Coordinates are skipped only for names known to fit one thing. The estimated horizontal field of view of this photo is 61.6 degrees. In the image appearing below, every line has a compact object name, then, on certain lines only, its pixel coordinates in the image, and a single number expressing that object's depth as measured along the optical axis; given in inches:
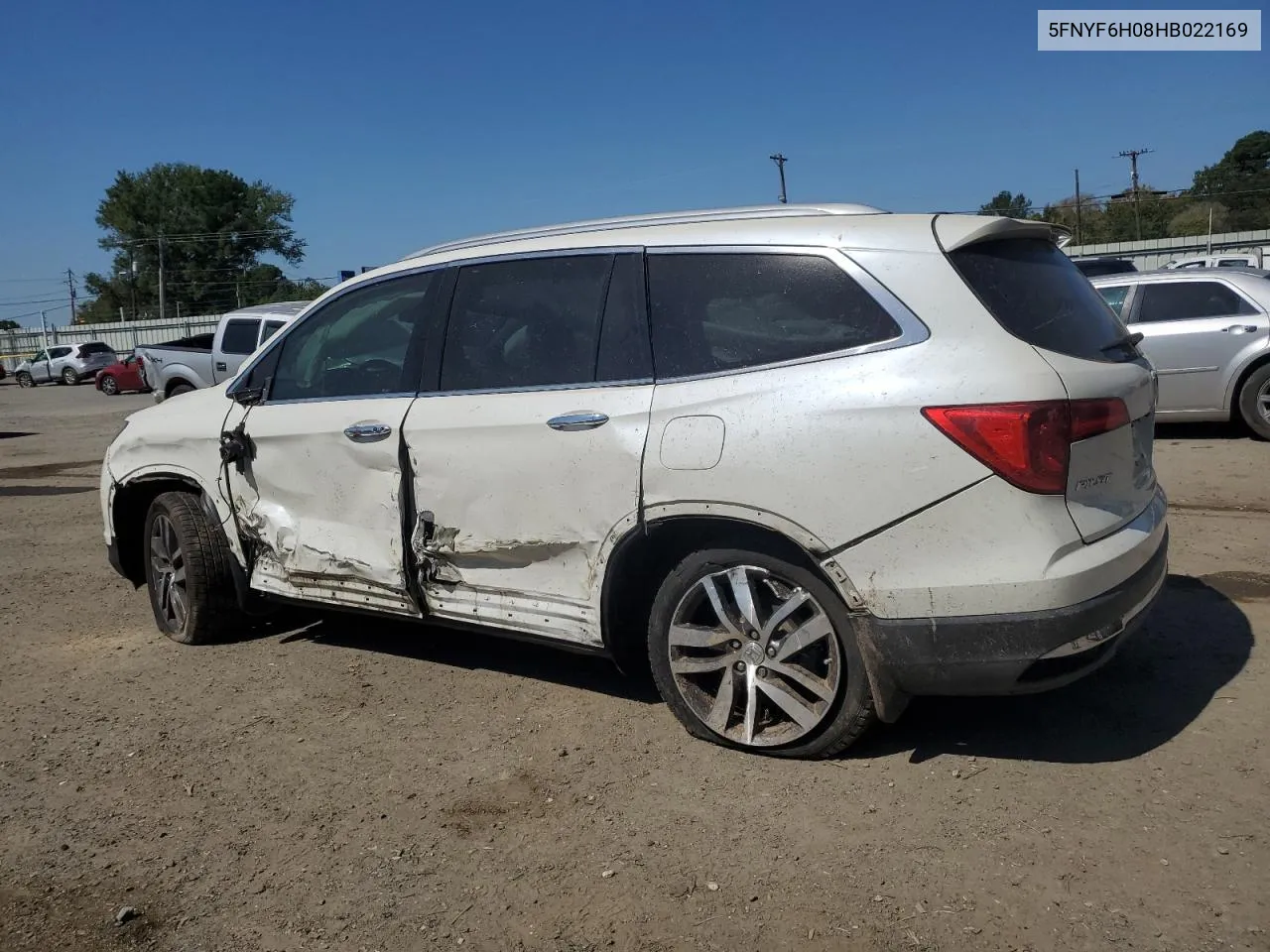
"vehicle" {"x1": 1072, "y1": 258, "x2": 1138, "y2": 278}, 689.0
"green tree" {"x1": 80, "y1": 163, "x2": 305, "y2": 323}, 2930.6
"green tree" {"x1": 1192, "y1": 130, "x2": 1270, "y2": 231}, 2691.9
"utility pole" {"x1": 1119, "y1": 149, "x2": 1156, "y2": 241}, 2811.3
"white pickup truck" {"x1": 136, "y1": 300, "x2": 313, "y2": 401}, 622.8
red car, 1242.0
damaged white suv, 124.5
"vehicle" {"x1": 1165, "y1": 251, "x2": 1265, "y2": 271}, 992.2
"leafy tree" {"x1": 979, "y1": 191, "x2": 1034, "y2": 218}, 2987.7
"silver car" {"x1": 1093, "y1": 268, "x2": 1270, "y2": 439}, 391.9
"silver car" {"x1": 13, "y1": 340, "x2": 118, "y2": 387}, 1556.3
